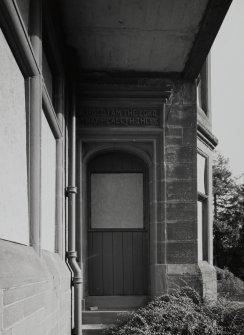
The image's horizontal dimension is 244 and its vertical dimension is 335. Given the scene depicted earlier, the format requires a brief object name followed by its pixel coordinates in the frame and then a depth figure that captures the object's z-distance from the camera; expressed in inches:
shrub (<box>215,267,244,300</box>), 398.2
